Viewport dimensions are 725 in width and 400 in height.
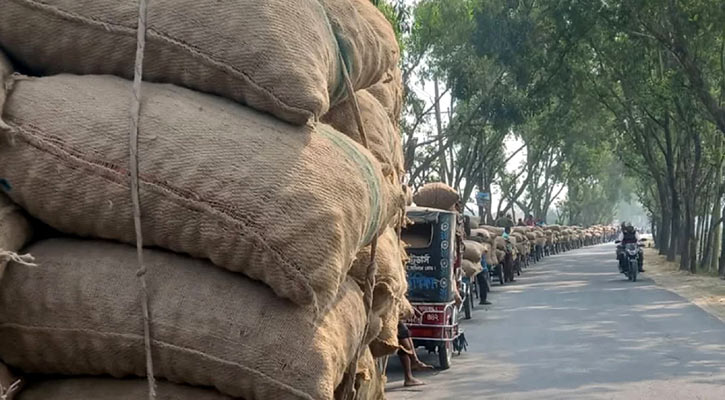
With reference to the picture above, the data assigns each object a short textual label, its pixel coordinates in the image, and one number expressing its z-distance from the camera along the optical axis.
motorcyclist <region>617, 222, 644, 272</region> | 25.61
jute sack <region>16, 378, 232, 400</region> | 2.47
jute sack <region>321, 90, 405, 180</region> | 3.55
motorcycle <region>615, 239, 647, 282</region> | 25.77
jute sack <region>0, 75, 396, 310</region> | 2.39
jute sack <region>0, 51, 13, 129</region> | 2.43
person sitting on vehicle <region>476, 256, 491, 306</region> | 19.66
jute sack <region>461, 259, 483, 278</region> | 16.88
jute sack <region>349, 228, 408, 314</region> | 3.47
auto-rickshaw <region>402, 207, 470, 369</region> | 11.27
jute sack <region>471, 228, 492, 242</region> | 21.70
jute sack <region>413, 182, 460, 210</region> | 13.86
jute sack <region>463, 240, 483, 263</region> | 17.28
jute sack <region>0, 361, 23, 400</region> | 2.29
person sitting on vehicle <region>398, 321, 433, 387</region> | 9.43
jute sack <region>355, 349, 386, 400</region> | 3.60
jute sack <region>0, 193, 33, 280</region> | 2.32
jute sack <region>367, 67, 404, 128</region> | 4.67
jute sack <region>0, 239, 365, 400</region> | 2.40
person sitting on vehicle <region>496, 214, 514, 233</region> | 30.27
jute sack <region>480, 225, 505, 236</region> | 23.90
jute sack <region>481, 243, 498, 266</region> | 21.93
